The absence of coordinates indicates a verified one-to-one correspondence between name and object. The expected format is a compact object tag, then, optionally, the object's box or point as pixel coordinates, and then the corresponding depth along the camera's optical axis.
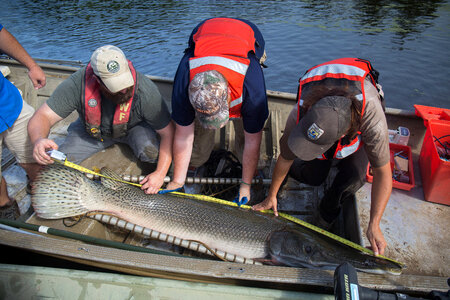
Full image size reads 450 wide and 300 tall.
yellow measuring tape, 2.47
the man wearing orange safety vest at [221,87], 2.31
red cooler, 2.87
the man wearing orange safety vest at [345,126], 1.85
